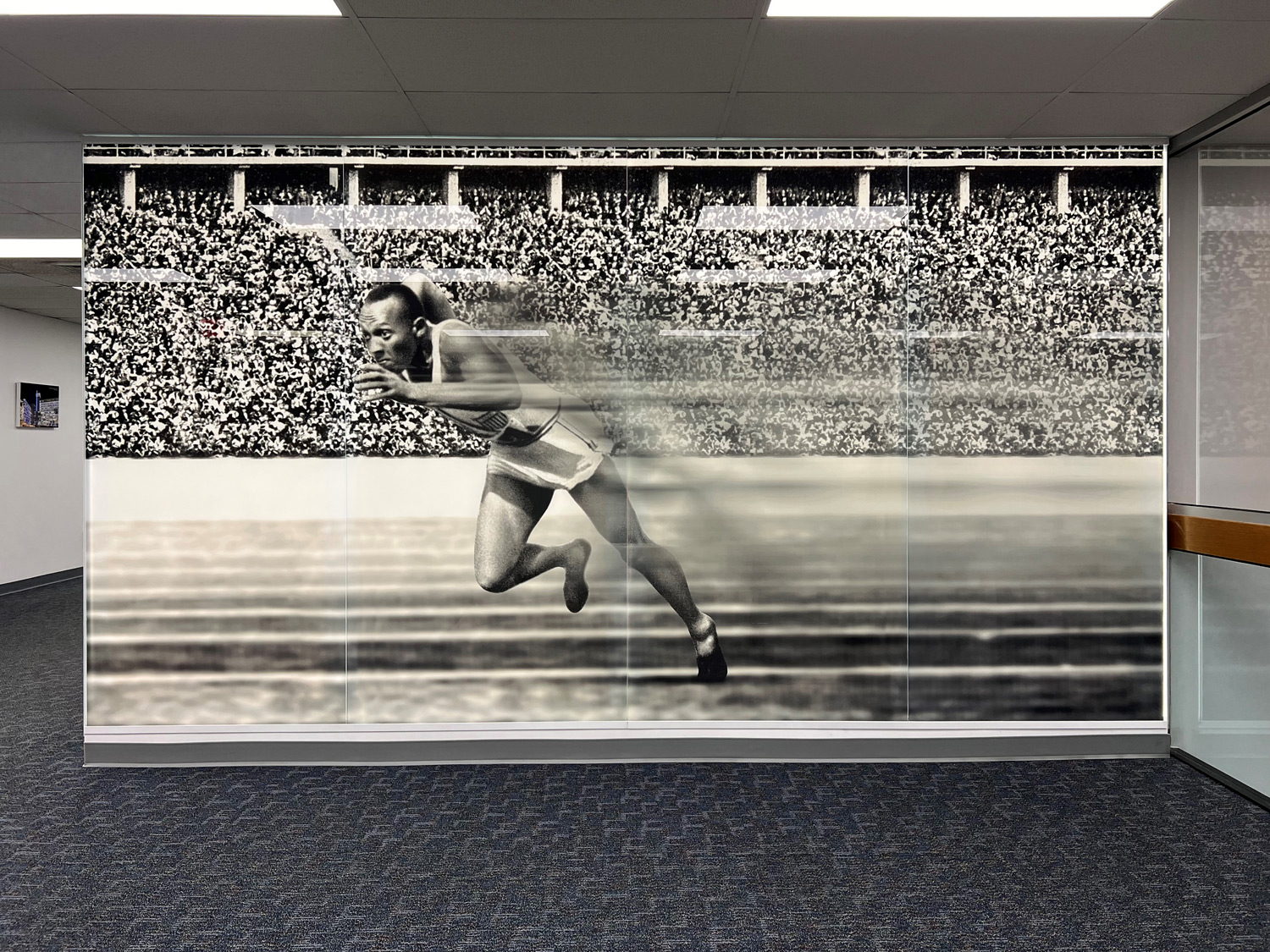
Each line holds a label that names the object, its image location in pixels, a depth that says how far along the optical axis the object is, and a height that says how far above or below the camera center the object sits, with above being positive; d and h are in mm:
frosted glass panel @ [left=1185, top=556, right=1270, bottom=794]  3631 -909
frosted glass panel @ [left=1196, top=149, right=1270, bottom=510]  3748 +555
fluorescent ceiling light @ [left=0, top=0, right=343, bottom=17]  2873 +1487
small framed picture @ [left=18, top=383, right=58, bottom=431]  9227 +634
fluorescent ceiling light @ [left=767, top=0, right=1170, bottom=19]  2902 +1484
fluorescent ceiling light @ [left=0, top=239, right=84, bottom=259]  6168 +1542
